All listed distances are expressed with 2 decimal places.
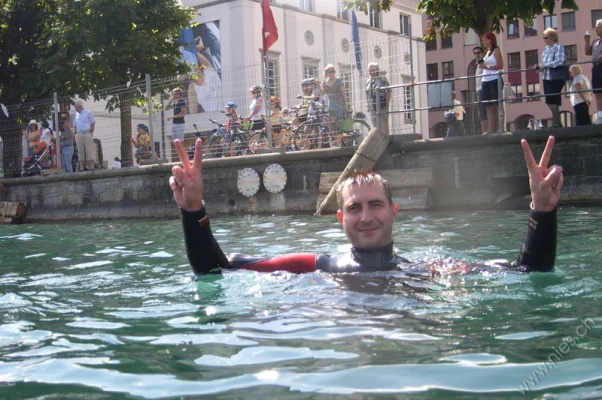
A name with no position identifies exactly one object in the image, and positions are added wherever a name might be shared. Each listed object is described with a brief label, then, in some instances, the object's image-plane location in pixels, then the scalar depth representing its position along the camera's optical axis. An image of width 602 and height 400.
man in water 4.93
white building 15.23
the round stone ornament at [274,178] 15.73
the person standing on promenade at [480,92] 14.00
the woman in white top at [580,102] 13.49
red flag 18.03
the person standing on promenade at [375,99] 14.90
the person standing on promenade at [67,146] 19.53
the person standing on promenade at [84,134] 18.72
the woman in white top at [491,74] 13.55
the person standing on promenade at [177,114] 17.02
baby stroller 19.98
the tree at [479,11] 14.36
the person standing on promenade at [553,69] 12.93
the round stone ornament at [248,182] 16.05
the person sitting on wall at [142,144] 18.27
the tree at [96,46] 21.19
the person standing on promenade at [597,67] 12.73
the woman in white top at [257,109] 16.36
